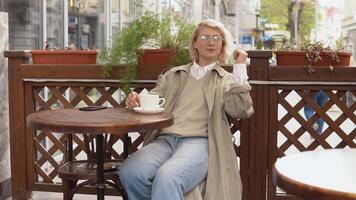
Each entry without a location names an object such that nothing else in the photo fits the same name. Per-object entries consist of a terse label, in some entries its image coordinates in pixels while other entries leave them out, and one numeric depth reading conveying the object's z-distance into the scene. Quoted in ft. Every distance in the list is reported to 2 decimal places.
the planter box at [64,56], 10.82
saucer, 8.12
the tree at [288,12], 90.30
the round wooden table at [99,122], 7.04
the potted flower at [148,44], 10.27
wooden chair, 8.39
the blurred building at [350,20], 46.47
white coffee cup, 8.14
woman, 7.88
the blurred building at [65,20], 14.70
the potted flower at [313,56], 9.91
